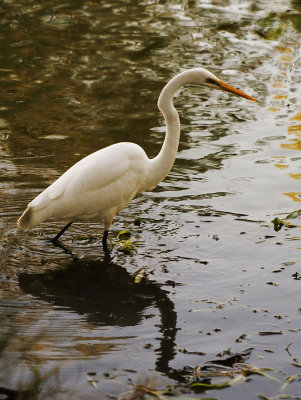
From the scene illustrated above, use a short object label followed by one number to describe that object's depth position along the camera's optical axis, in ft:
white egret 38.81
